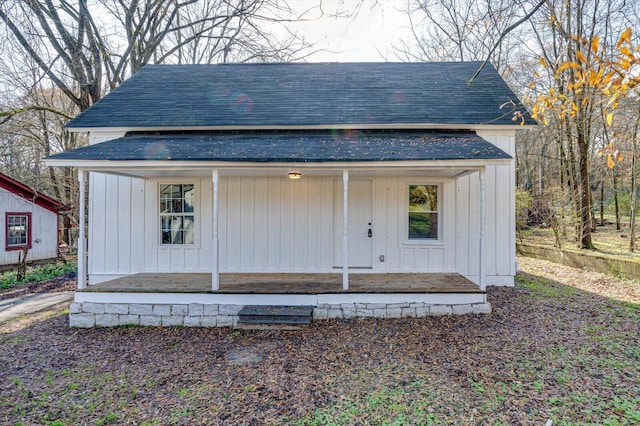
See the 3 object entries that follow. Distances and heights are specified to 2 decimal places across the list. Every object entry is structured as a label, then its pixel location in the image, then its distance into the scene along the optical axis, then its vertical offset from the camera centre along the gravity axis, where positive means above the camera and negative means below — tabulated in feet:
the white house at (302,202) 23.20 +0.89
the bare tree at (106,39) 32.17 +19.65
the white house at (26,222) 36.73 -0.89
